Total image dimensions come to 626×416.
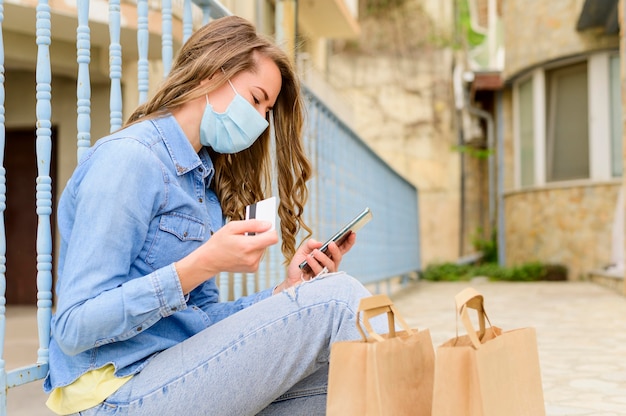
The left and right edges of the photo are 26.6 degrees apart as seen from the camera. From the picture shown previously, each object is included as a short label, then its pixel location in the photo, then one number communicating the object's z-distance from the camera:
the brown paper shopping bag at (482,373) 2.34
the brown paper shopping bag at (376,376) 2.38
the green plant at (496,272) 13.17
